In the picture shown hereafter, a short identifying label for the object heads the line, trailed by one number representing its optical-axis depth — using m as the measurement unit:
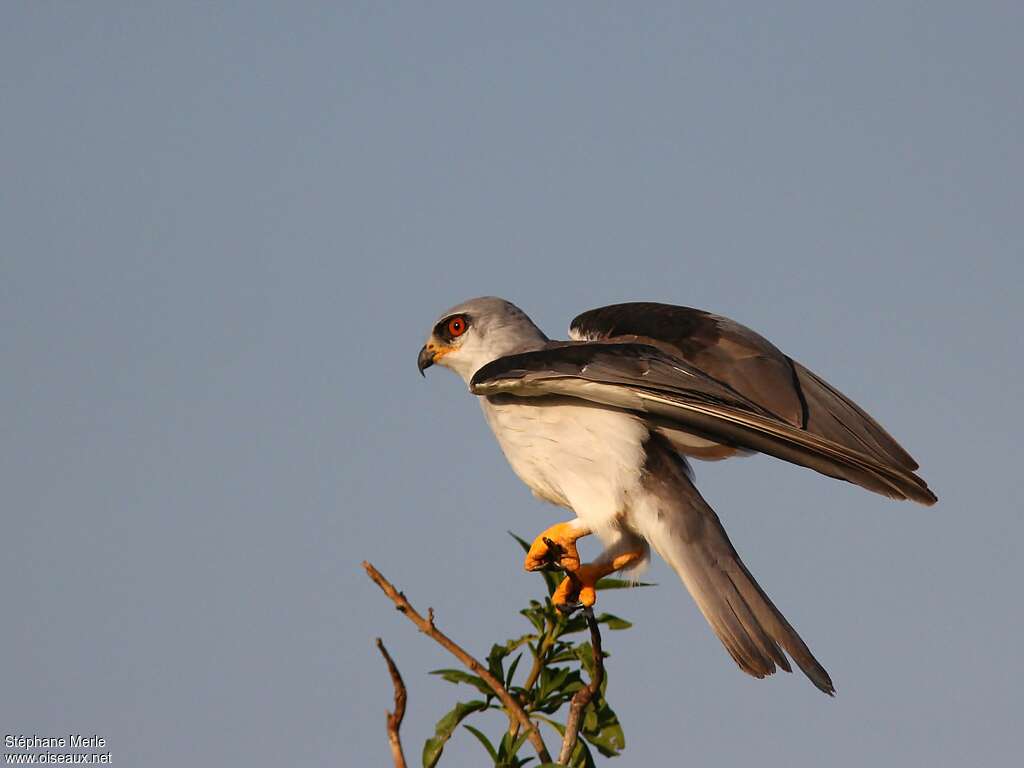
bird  10.22
